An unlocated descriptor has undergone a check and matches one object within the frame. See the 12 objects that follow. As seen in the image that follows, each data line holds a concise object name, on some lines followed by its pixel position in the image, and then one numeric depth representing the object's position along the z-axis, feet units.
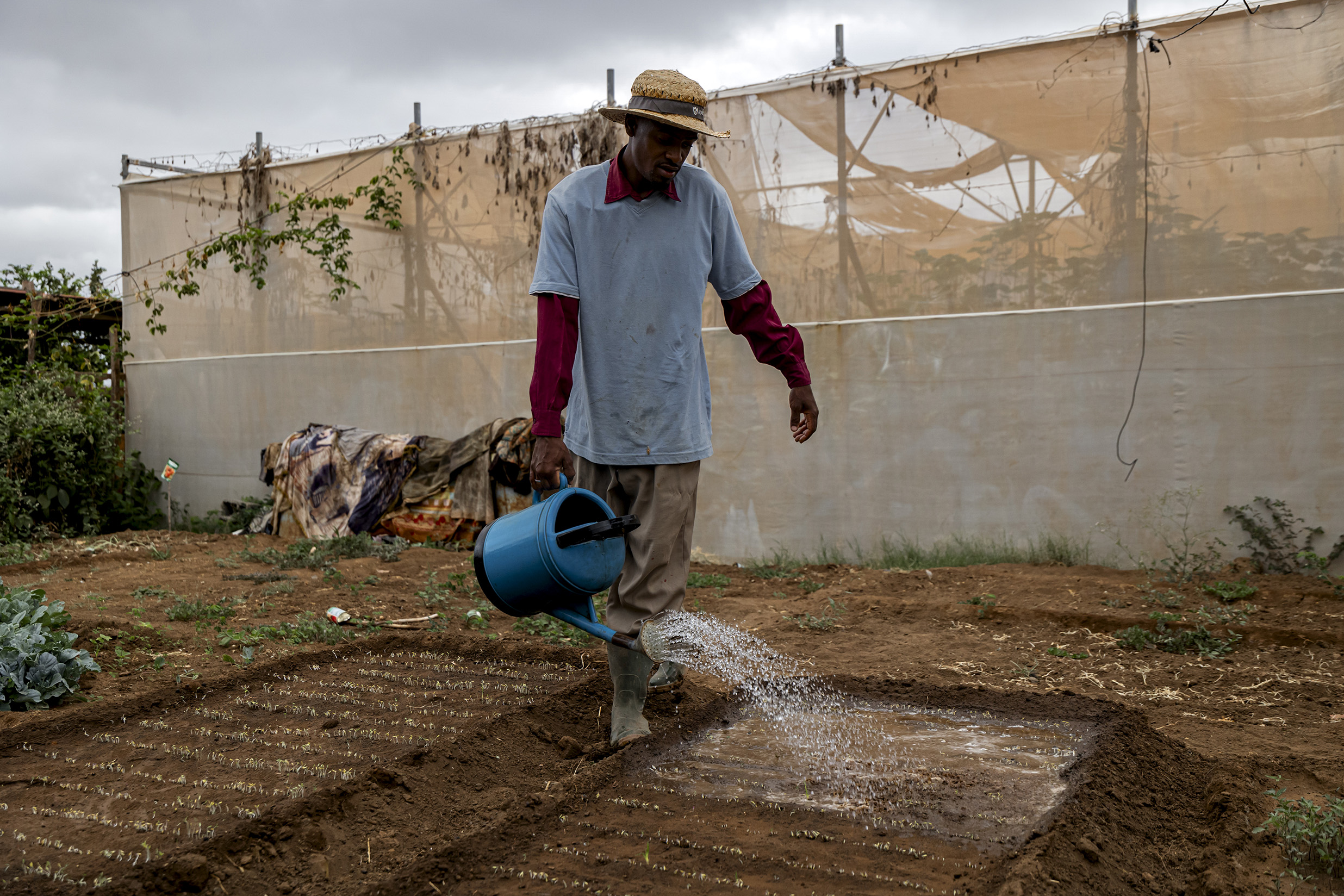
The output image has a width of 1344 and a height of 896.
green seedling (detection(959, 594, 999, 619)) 16.40
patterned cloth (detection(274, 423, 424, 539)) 25.66
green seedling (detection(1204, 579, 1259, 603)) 16.33
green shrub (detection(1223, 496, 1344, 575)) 18.12
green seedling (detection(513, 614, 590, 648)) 14.46
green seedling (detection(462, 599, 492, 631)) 16.08
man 9.53
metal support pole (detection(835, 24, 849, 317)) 21.98
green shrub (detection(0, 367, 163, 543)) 27.04
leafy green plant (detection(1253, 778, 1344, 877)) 6.84
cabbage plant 10.99
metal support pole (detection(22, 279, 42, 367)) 30.17
